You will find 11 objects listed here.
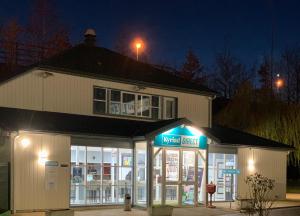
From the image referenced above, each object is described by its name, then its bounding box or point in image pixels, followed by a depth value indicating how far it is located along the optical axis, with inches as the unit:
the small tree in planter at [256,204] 554.8
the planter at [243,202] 882.3
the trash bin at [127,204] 890.1
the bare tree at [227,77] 2252.7
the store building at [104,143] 838.5
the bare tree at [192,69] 2311.6
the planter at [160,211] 787.4
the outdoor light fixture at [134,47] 2084.6
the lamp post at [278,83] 1907.0
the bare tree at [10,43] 1680.6
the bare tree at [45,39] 1883.6
